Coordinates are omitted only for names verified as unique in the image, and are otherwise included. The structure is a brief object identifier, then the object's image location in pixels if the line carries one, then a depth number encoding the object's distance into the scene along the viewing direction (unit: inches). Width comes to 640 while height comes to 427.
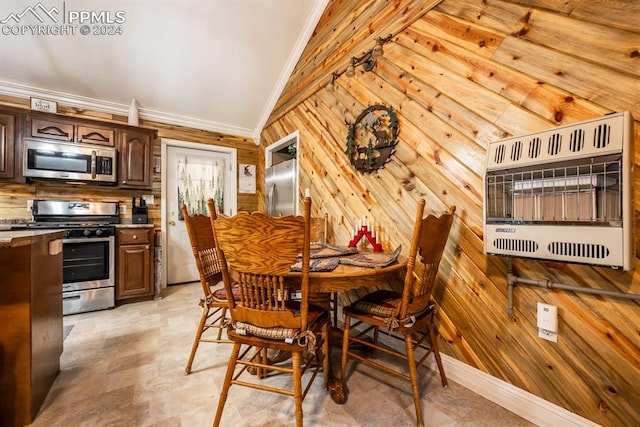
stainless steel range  109.1
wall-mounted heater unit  39.9
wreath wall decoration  83.7
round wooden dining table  50.7
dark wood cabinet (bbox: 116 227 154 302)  120.0
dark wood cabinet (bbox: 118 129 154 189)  130.2
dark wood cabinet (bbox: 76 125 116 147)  121.3
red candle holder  81.6
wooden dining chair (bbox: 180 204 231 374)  67.8
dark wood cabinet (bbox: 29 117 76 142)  112.8
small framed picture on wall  173.5
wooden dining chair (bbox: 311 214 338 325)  103.0
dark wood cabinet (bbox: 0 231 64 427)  50.4
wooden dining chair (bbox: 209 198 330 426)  43.7
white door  153.2
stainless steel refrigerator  138.0
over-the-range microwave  111.1
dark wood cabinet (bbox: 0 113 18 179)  107.7
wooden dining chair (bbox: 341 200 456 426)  52.4
